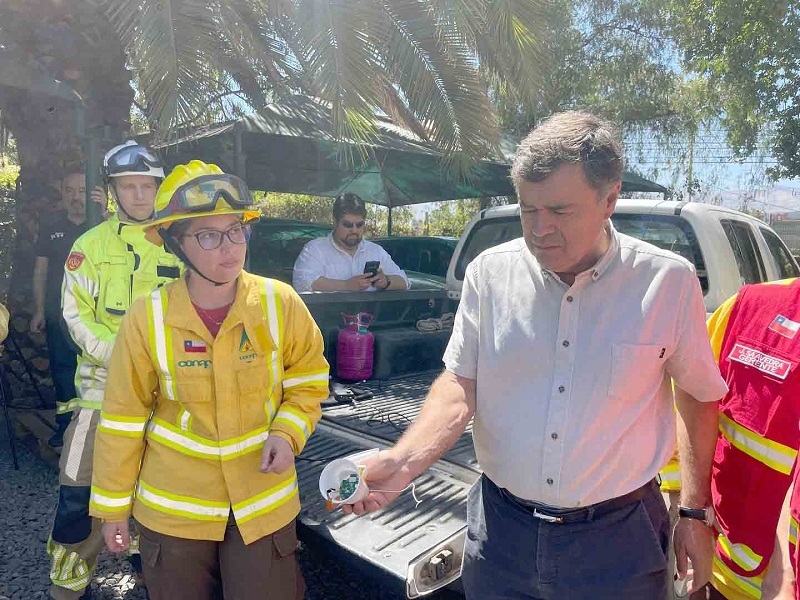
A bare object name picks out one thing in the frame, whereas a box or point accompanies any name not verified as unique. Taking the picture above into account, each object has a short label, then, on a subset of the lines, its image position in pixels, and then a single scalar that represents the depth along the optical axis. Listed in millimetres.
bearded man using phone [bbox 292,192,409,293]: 4948
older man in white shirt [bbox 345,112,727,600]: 1654
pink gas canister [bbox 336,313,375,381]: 4336
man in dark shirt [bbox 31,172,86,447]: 4512
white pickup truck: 2336
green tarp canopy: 6109
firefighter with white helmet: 2756
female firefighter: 2076
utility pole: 19595
